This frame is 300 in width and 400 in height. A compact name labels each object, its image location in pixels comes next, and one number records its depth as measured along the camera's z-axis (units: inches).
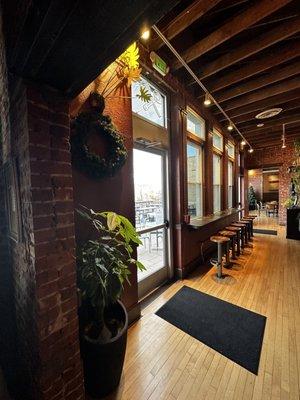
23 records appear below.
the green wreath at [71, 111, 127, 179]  71.9
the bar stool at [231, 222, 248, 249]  207.3
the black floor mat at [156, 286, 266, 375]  79.1
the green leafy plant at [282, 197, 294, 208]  264.7
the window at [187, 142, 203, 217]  174.1
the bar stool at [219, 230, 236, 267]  164.8
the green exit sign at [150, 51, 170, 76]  108.6
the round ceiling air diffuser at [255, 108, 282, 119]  175.3
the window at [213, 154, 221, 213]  229.8
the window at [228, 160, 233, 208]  282.2
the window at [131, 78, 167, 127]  112.3
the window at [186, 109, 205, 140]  167.8
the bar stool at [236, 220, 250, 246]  218.0
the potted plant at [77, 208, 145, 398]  59.9
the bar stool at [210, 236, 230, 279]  144.5
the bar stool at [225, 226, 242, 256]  190.5
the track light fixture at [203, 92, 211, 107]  149.0
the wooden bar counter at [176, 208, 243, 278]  143.5
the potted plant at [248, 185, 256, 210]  519.9
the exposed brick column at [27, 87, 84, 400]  50.6
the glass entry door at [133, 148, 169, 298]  119.0
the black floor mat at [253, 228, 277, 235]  283.0
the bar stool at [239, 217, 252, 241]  230.2
